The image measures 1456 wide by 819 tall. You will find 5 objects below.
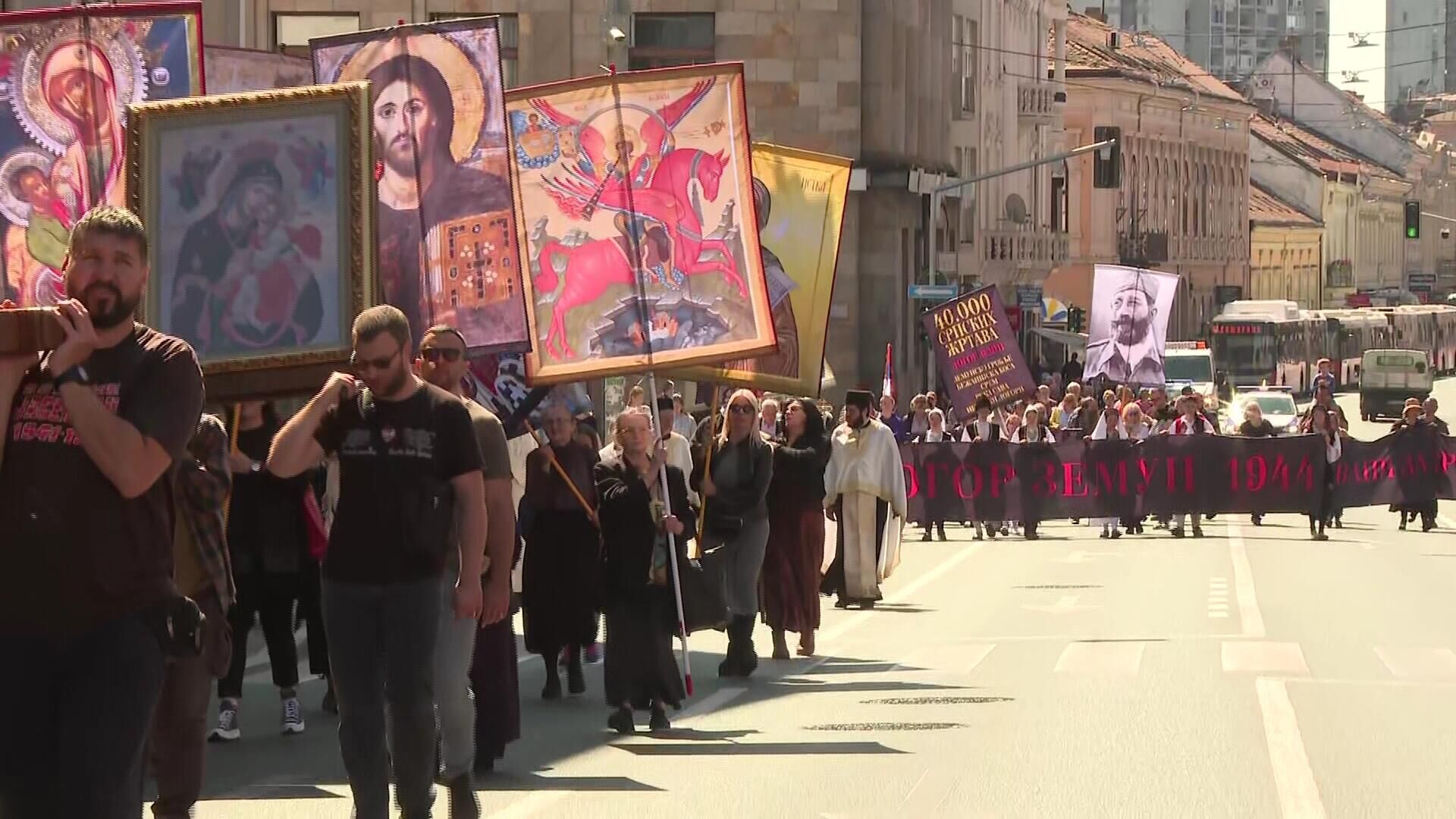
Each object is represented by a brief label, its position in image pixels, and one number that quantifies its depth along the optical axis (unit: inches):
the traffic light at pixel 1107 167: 2064.5
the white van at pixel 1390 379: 3282.5
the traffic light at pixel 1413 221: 3132.4
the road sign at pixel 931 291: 1947.6
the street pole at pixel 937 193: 1989.4
